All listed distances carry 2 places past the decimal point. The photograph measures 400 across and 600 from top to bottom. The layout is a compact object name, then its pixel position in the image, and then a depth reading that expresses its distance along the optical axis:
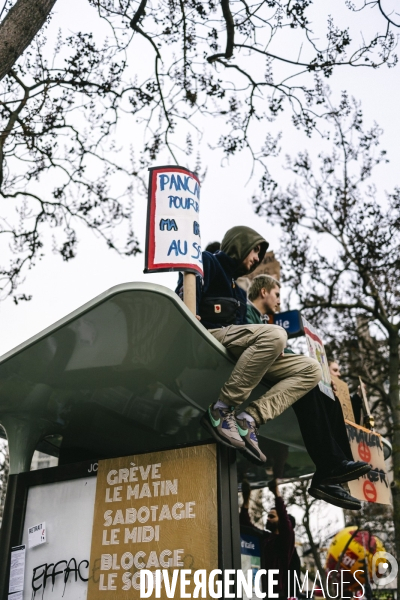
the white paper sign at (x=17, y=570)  4.37
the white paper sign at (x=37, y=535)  4.44
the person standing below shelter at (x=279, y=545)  6.54
